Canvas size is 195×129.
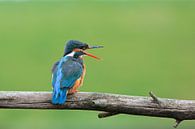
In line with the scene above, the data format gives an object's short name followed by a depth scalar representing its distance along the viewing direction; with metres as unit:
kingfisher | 8.84
